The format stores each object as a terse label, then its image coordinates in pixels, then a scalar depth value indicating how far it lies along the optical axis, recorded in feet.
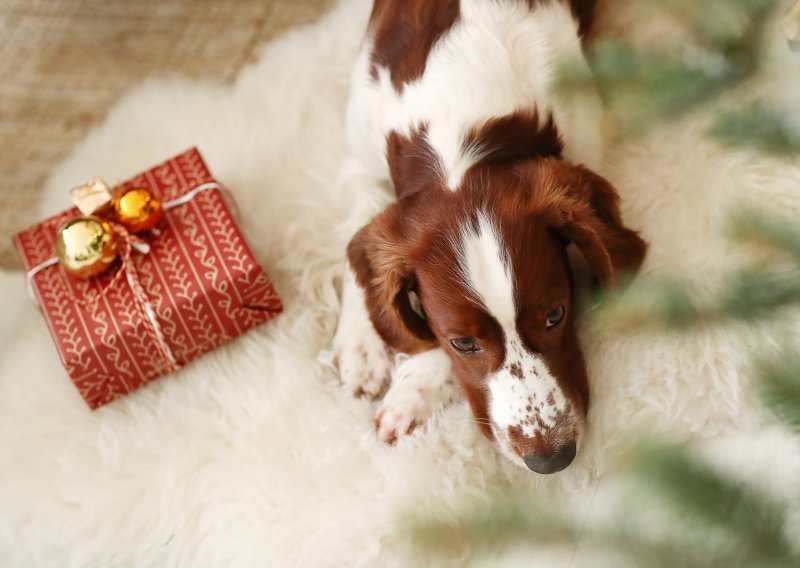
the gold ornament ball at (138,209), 4.06
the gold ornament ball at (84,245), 3.99
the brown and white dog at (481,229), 3.73
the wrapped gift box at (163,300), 4.04
